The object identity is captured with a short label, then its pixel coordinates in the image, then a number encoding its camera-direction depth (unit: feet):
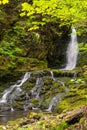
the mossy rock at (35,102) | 49.34
